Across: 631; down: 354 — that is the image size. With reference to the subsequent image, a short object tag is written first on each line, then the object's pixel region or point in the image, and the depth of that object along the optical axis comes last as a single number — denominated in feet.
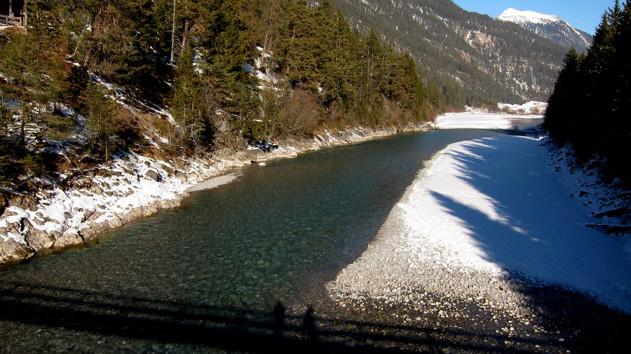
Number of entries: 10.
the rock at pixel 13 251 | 44.91
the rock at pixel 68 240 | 50.70
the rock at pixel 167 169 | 92.12
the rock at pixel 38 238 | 48.49
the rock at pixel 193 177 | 95.20
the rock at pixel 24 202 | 50.67
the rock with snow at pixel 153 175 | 82.41
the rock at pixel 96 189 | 65.38
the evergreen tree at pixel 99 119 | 71.61
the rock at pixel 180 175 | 93.11
